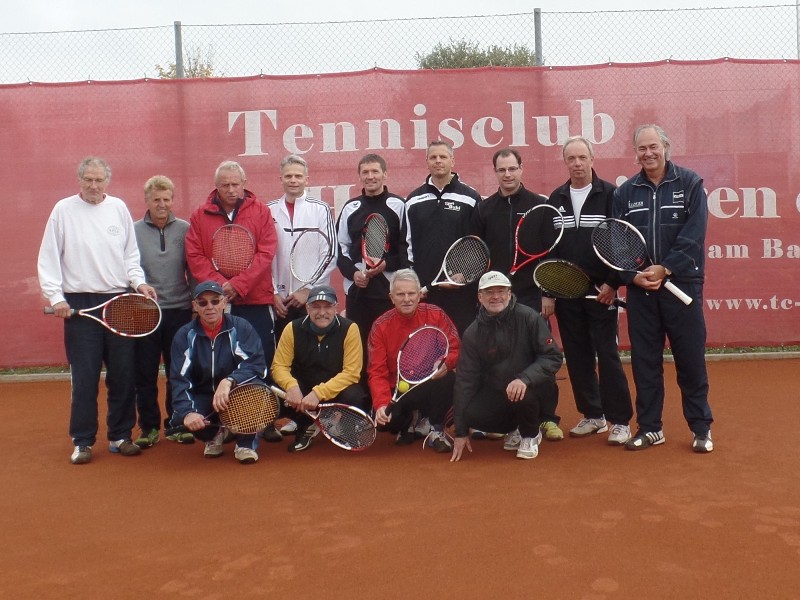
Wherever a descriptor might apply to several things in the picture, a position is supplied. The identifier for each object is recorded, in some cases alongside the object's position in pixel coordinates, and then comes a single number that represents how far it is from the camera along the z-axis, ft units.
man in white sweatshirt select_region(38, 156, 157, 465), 15.66
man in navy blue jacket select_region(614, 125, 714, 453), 14.85
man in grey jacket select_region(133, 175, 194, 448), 16.99
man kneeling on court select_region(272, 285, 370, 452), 16.08
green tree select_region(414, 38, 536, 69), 26.37
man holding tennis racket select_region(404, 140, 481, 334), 17.12
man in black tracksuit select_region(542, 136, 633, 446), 15.93
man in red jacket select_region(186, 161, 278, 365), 16.84
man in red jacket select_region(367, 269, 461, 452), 15.88
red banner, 24.53
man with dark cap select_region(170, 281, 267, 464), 15.57
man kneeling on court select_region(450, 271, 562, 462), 15.07
